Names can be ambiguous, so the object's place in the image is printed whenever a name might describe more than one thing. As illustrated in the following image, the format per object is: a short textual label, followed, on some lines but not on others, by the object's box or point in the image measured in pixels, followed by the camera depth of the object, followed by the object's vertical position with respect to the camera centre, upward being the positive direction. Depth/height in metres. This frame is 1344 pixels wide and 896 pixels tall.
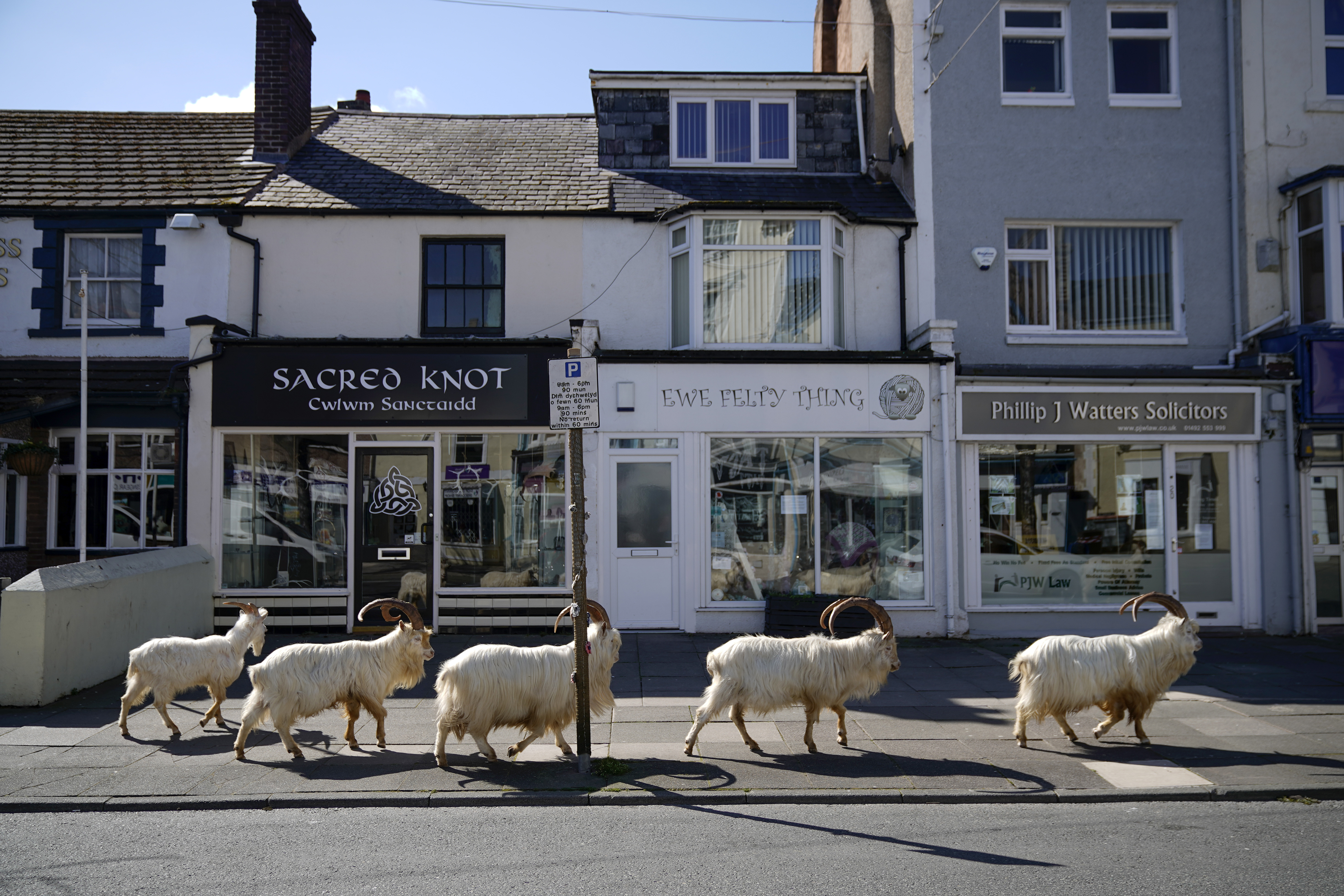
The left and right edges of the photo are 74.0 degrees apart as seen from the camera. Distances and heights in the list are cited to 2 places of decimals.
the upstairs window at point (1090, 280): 13.62 +3.26
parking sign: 7.03 +0.78
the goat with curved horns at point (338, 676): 7.02 -1.48
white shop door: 12.35 -0.68
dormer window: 14.70 +5.99
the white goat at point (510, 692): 6.85 -1.56
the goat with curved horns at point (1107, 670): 7.37 -1.49
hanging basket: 11.81 +0.42
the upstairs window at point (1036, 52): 13.68 +6.81
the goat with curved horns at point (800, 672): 7.21 -1.47
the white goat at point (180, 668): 7.59 -1.51
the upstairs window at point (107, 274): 13.12 +3.24
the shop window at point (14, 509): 12.34 -0.22
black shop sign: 12.07 +1.44
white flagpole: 11.05 +0.71
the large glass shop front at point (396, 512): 12.27 -0.27
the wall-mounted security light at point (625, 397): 12.40 +1.33
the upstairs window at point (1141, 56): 13.77 +6.75
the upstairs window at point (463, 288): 13.36 +3.07
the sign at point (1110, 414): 12.62 +1.12
